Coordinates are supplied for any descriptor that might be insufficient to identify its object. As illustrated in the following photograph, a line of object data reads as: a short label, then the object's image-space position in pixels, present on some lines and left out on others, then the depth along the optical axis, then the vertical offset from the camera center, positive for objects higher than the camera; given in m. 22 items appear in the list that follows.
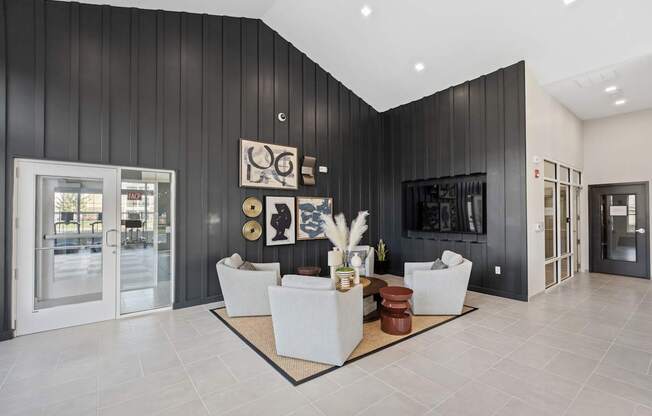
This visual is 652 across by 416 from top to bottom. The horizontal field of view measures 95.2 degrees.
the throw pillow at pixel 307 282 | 2.75 -0.66
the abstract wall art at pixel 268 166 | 5.00 +0.83
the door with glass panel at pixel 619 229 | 6.30 -0.40
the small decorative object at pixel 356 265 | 3.67 -0.68
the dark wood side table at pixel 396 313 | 3.41 -1.18
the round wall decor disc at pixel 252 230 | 5.01 -0.30
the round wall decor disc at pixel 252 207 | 5.02 +0.10
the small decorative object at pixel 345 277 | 3.31 -0.73
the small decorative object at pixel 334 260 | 3.58 -0.57
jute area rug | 2.65 -1.41
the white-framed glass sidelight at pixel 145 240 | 4.14 -0.40
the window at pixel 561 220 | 5.53 -0.18
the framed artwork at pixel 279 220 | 5.27 -0.14
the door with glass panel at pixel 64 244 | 3.50 -0.39
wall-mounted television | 5.38 +0.14
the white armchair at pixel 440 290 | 3.98 -1.05
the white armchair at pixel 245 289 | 3.92 -1.02
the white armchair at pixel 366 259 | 5.80 -0.91
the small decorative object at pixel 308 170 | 5.70 +0.81
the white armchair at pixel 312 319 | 2.65 -0.98
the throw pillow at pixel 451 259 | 4.19 -0.68
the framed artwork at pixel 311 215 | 5.69 -0.05
